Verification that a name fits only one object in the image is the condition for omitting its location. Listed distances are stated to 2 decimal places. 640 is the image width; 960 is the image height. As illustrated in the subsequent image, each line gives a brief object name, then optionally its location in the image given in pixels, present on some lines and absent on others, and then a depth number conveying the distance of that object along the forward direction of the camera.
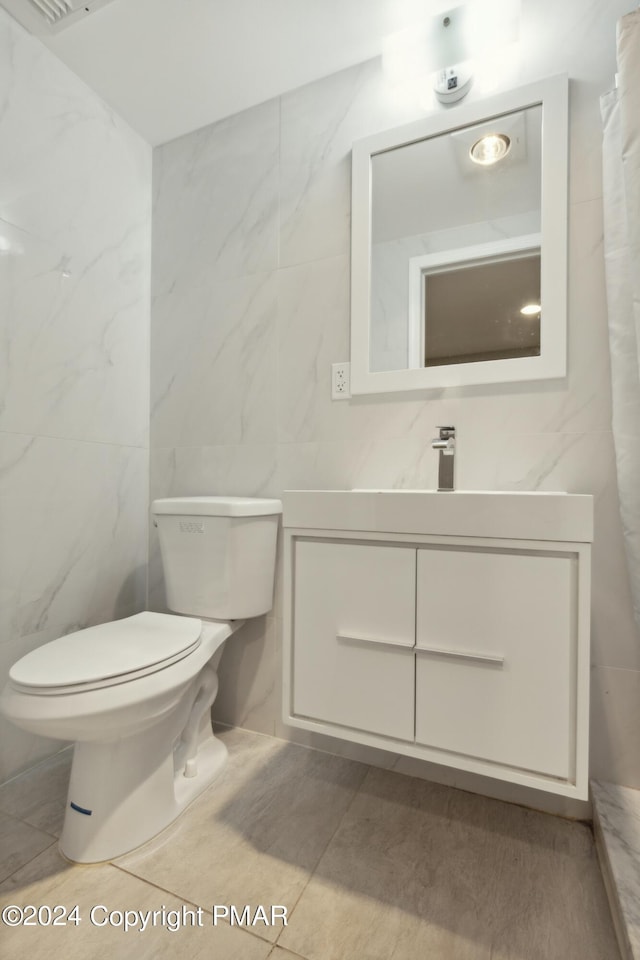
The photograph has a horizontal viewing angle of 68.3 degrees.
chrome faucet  1.15
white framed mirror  1.23
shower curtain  1.00
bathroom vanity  0.88
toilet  0.95
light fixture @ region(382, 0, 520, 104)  1.26
